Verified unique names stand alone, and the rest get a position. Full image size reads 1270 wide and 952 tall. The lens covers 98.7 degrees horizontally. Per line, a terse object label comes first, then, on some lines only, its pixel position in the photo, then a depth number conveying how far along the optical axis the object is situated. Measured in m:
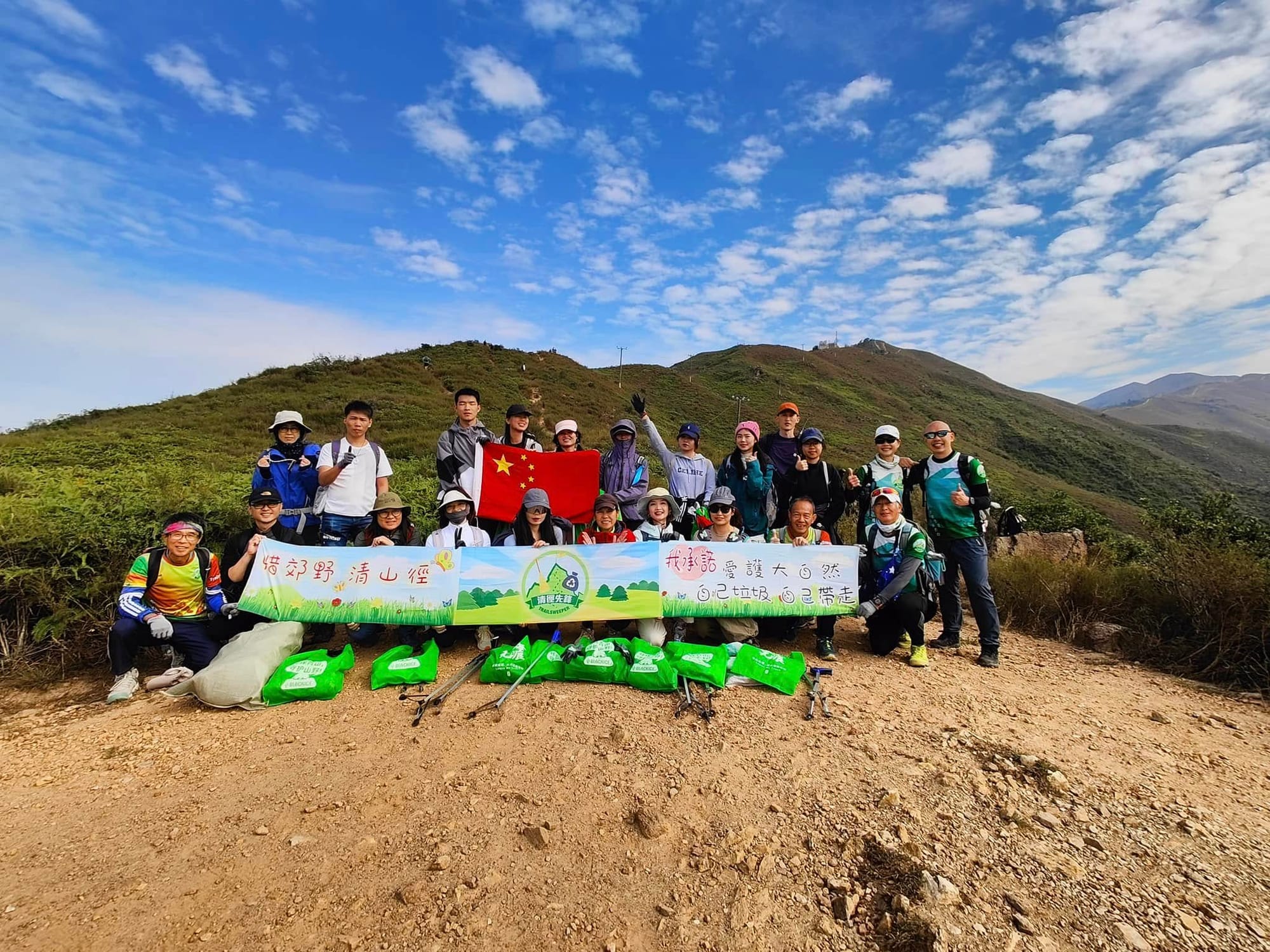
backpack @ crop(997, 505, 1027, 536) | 5.72
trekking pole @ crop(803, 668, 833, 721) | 4.23
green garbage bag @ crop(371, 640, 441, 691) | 4.64
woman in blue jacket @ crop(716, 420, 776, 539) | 6.13
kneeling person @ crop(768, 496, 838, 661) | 5.47
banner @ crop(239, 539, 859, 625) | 5.13
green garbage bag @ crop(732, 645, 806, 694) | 4.54
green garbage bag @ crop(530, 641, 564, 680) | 4.64
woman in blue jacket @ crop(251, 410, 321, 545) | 5.66
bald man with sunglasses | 5.34
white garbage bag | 4.27
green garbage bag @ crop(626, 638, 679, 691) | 4.45
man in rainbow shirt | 4.53
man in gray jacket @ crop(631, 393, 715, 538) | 6.30
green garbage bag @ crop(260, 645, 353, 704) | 4.40
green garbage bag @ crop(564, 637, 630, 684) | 4.58
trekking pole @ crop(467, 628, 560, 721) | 4.19
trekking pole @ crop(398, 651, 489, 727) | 4.23
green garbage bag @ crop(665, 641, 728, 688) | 4.51
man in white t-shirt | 5.63
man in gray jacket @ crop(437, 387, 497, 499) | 6.18
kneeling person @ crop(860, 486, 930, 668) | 5.20
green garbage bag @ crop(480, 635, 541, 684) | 4.60
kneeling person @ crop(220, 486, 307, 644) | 5.14
